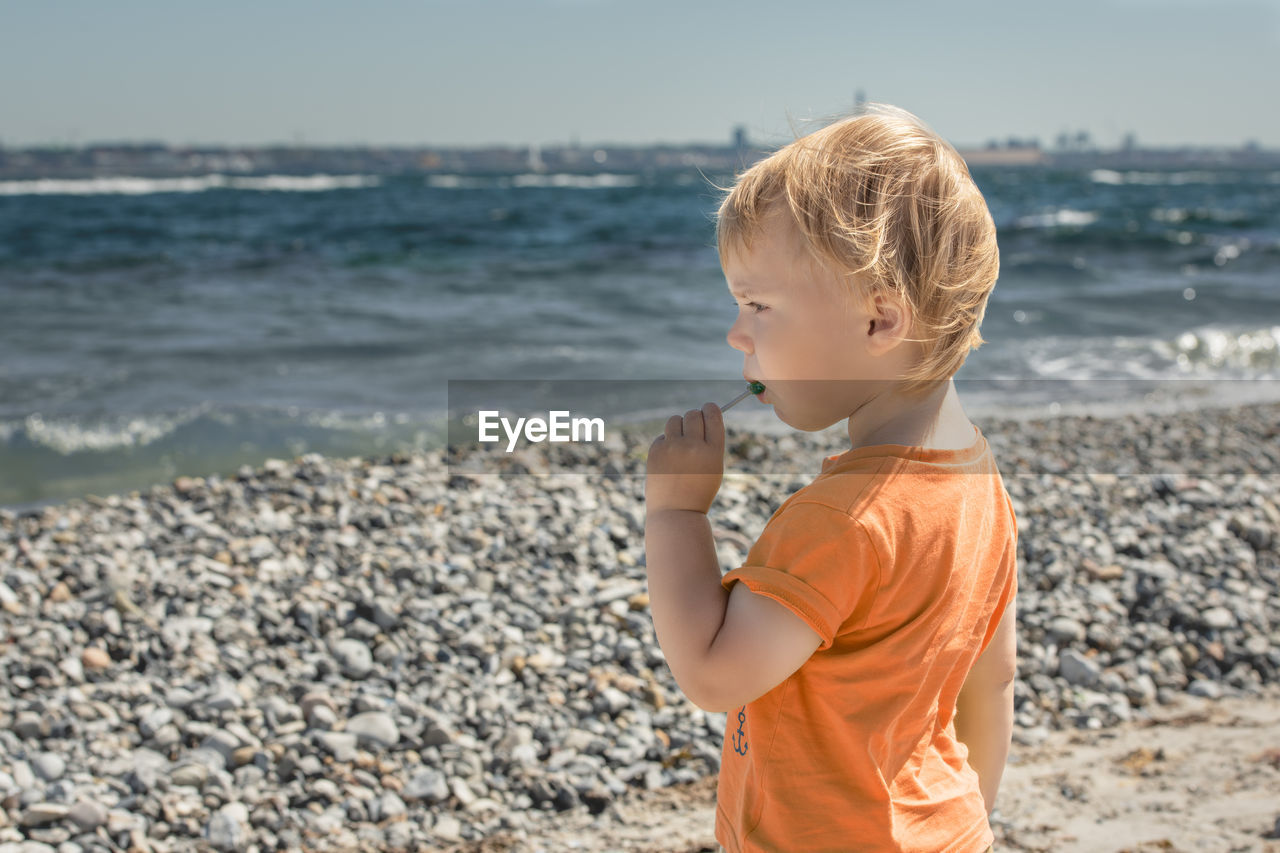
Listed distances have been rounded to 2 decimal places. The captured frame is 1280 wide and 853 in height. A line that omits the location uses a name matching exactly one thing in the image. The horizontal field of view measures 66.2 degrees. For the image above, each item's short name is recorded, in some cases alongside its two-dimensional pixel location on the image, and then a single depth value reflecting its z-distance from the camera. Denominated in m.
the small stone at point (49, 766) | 2.82
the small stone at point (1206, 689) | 3.46
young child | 1.19
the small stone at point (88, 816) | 2.64
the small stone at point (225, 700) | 3.13
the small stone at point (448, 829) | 2.72
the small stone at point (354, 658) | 3.38
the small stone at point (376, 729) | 3.04
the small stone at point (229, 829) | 2.65
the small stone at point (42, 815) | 2.63
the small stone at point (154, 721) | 3.03
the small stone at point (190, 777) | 2.83
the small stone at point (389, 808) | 2.80
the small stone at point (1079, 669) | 3.48
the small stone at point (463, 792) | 2.85
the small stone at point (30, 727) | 3.01
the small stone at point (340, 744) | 2.97
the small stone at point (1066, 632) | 3.68
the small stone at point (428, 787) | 2.86
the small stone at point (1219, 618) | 3.77
